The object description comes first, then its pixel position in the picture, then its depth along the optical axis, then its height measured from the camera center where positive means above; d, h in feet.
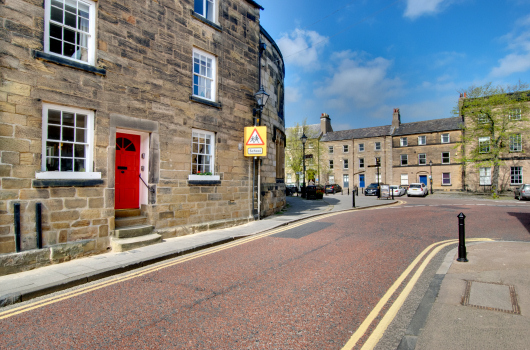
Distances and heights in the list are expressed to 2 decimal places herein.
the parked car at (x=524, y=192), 87.25 -3.31
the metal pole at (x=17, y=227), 19.21 -2.82
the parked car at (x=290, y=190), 117.59 -3.30
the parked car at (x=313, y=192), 80.53 -2.80
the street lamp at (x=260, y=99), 37.88 +10.53
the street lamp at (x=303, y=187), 79.43 -1.69
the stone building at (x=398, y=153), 147.95 +15.29
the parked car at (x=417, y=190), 112.88 -3.33
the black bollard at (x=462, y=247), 20.12 -4.48
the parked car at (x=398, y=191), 121.46 -3.98
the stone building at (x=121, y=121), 19.85 +5.21
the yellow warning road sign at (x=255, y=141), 36.30 +4.98
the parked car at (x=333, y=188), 139.64 -3.21
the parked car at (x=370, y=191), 123.62 -3.96
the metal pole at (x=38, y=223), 20.18 -2.71
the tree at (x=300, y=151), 151.53 +16.29
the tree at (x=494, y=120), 110.22 +23.49
